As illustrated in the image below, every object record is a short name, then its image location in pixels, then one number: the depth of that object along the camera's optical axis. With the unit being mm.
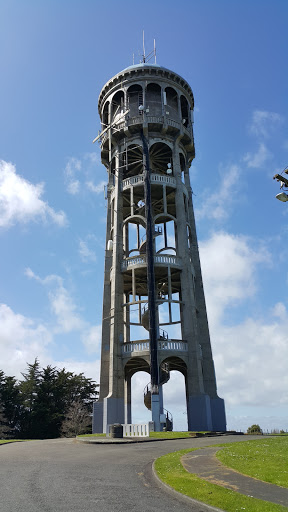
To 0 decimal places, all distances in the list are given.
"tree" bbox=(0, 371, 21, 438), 57375
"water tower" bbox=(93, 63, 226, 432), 40156
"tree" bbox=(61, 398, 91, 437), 54219
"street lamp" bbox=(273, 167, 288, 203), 16891
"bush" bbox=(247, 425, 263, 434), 41916
